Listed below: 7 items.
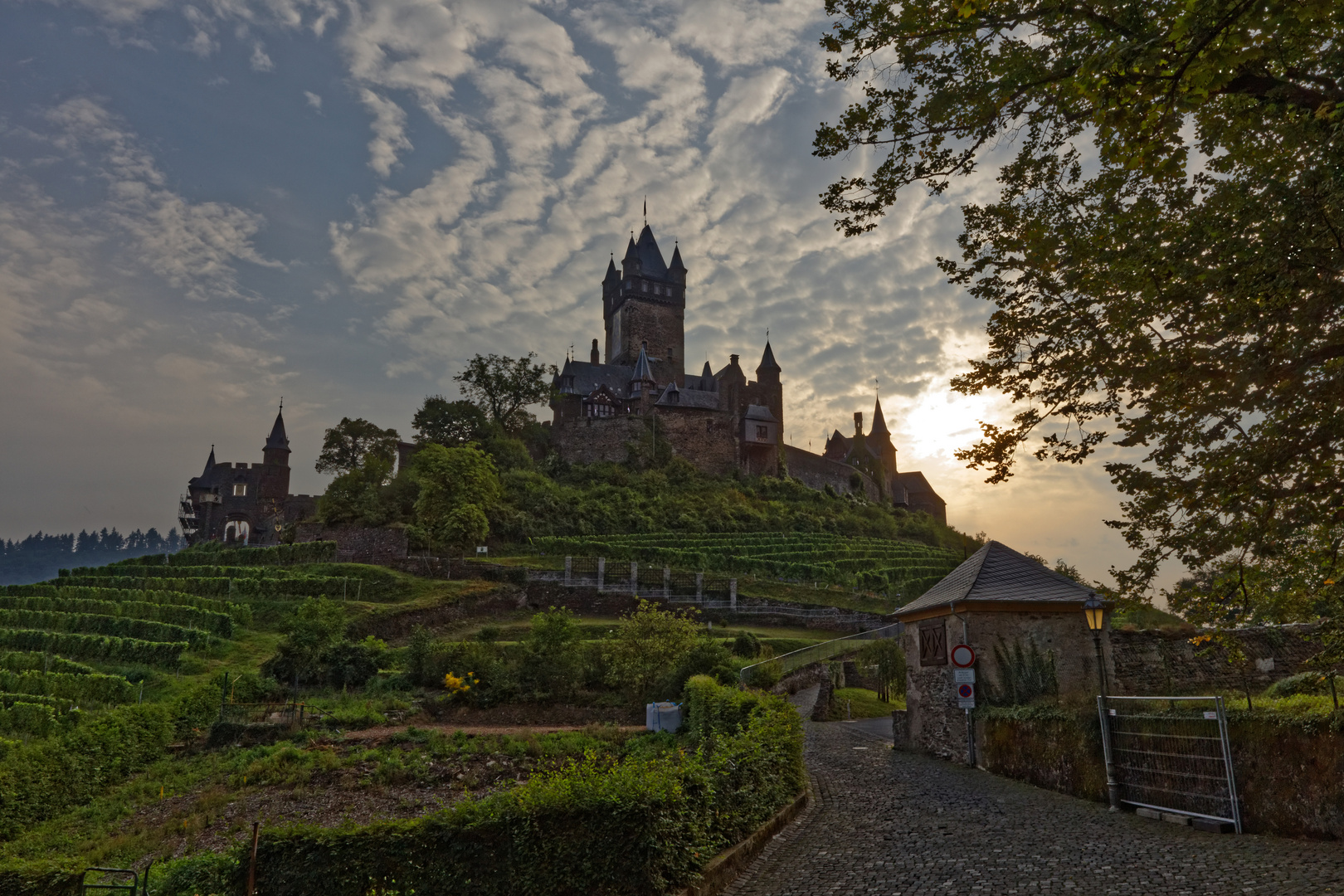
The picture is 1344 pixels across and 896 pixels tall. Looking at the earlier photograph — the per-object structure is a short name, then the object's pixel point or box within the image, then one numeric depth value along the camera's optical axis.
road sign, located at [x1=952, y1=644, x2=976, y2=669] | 14.99
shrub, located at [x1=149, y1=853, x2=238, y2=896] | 7.80
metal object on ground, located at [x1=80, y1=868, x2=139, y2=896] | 7.48
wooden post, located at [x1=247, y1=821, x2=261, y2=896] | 7.22
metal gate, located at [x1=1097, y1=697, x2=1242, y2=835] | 9.24
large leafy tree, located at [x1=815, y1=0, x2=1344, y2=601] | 6.27
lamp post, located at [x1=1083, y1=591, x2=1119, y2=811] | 10.70
